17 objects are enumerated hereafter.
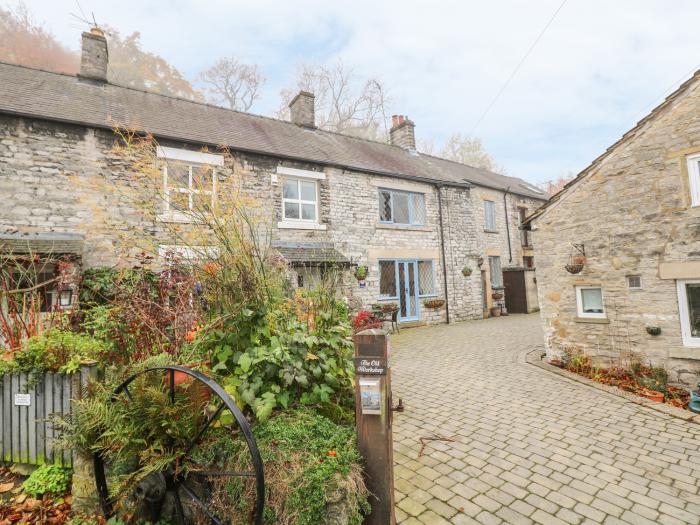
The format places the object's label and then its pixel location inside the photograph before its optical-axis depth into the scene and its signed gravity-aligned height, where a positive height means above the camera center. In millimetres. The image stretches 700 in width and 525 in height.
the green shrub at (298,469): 2416 -1390
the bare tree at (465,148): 28578 +11088
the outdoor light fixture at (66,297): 6657 +26
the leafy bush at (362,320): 7190 -809
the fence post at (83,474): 3092 -1687
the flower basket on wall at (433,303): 12992 -850
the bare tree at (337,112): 23109 +12056
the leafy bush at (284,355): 3166 -663
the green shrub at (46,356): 3619 -628
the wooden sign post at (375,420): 2732 -1158
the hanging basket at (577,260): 6820 +275
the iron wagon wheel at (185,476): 2254 -1445
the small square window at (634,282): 6197 -199
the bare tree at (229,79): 23109 +14551
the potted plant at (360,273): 11414 +381
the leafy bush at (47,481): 3338 -1834
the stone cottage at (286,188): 7852 +3206
